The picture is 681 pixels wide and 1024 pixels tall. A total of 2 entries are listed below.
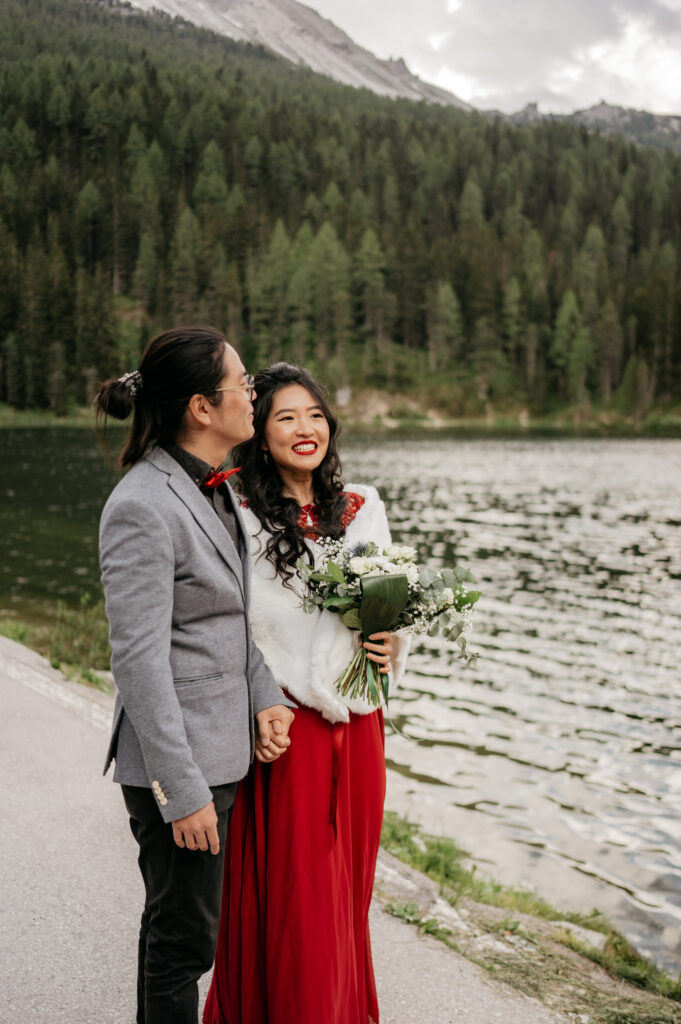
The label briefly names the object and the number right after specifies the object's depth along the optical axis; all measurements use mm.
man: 2436
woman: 2951
